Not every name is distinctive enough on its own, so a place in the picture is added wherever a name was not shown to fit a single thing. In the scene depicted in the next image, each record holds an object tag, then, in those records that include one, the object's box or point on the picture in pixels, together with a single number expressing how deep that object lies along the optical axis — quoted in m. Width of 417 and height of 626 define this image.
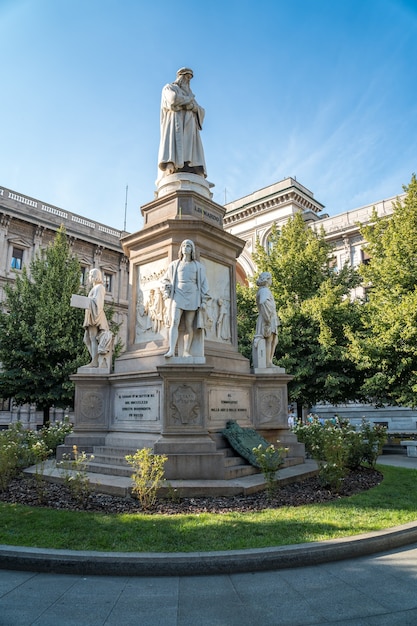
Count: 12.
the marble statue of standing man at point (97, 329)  11.62
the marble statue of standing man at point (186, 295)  9.54
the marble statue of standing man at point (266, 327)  11.68
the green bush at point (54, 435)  12.37
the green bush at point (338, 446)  7.99
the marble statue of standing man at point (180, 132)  12.85
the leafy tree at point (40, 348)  22.98
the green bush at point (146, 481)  6.70
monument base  8.55
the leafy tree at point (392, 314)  19.91
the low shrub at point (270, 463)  7.43
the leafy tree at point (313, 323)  22.84
